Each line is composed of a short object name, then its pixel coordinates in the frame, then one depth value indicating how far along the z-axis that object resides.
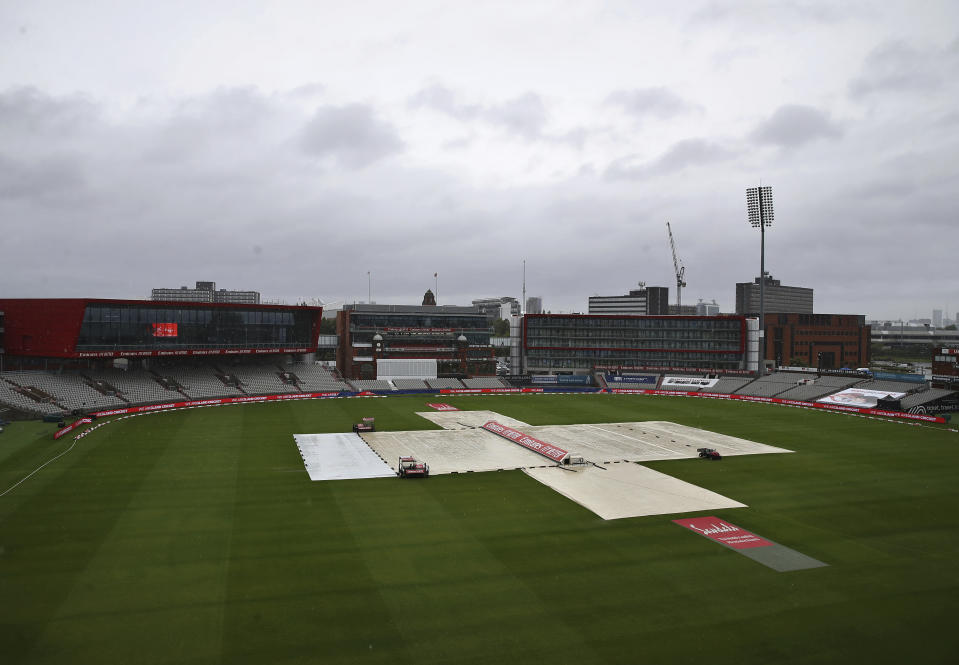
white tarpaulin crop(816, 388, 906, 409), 86.88
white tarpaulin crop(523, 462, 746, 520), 35.94
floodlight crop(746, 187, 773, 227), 105.88
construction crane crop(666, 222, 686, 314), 167.69
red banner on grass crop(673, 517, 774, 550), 29.86
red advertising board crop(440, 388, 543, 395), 106.31
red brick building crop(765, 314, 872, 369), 156.00
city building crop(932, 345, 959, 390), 84.62
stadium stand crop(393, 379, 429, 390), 109.61
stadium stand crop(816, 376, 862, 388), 98.00
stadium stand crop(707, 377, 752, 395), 107.50
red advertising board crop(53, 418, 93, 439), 56.30
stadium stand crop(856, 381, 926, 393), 89.38
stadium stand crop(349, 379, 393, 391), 106.81
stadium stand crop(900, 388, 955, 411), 81.94
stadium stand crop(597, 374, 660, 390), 114.62
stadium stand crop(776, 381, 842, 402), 95.38
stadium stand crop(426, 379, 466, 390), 111.94
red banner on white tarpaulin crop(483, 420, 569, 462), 48.21
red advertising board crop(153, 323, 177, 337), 89.38
